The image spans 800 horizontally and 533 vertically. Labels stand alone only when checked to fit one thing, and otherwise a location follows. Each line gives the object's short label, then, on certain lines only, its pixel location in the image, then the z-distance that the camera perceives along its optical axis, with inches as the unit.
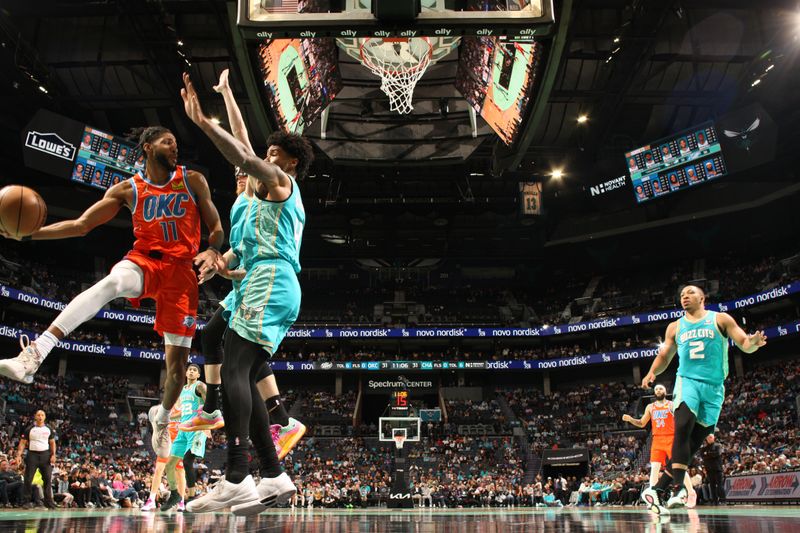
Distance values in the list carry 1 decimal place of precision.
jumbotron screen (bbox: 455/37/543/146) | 505.7
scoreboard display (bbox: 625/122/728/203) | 972.6
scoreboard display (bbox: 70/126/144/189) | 965.2
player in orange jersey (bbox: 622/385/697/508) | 403.9
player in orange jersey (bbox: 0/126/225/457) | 179.2
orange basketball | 175.5
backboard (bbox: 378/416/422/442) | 971.3
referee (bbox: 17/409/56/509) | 425.1
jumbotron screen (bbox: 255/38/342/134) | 490.3
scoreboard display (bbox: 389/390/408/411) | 987.3
